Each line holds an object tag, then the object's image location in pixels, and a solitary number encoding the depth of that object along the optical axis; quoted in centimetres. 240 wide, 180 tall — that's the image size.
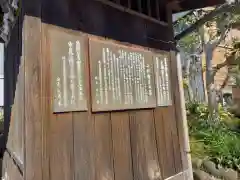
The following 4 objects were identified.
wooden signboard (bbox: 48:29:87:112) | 175
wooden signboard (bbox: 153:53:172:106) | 248
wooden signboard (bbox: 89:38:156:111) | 196
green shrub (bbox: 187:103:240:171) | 351
